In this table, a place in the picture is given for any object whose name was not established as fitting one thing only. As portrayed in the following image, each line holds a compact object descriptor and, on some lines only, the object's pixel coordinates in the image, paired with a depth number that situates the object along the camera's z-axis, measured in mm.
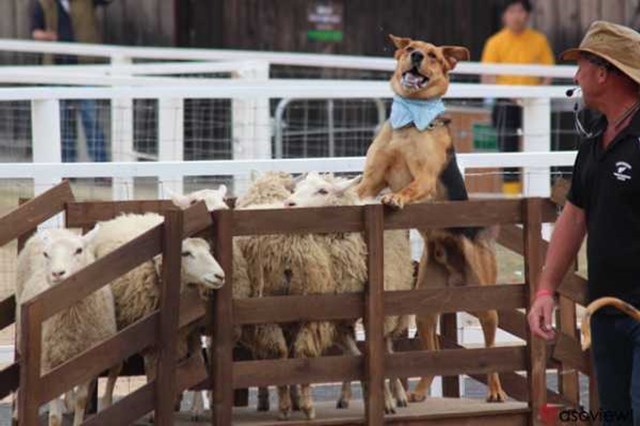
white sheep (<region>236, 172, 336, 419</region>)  16875
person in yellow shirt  37031
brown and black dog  18016
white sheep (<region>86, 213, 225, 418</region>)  16031
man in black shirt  13336
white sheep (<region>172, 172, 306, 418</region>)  16844
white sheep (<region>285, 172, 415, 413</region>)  17094
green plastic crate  36625
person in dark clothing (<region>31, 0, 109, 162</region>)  33687
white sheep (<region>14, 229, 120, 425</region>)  16312
